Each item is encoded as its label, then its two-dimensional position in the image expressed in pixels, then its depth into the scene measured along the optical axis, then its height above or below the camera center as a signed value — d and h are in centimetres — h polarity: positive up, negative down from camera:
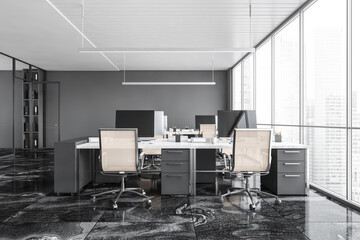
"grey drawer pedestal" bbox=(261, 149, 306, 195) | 454 -87
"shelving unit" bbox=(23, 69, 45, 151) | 1041 +27
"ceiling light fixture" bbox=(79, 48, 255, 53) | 486 +120
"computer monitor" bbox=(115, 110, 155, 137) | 504 -7
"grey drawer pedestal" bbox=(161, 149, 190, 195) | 452 -90
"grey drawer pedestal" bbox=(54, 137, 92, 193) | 458 -82
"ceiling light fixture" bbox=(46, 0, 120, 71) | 532 +210
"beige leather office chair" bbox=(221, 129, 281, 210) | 403 -50
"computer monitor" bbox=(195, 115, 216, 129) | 907 -8
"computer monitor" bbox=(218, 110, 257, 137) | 510 -6
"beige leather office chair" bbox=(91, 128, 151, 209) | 399 -49
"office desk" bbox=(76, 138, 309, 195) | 448 -47
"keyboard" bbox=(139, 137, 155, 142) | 525 -41
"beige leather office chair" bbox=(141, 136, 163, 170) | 630 -122
